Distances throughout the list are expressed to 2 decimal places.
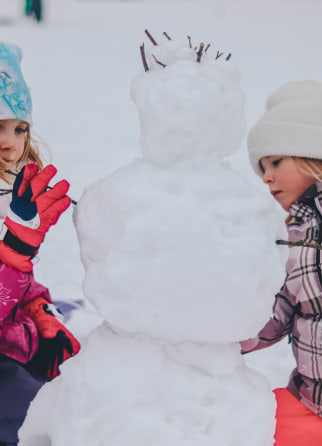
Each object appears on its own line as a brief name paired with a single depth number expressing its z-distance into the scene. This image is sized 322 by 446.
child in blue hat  1.98
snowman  1.81
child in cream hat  2.25
